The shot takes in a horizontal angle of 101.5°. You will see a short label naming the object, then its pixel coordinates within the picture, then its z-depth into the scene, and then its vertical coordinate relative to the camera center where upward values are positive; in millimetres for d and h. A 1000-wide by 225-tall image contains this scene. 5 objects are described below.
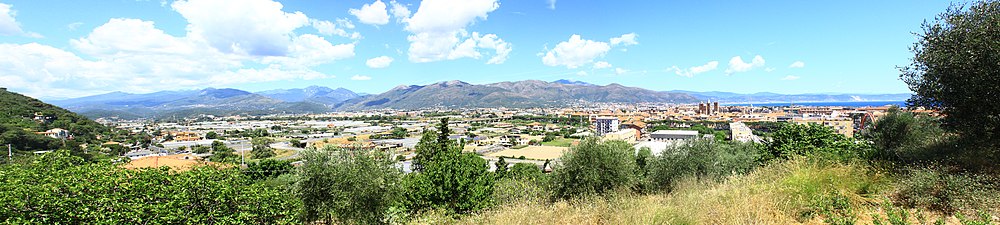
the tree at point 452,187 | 13869 -2985
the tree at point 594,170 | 13195 -2290
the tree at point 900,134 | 6762 -1144
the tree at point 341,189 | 11727 -2436
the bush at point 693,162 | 14903 -2472
